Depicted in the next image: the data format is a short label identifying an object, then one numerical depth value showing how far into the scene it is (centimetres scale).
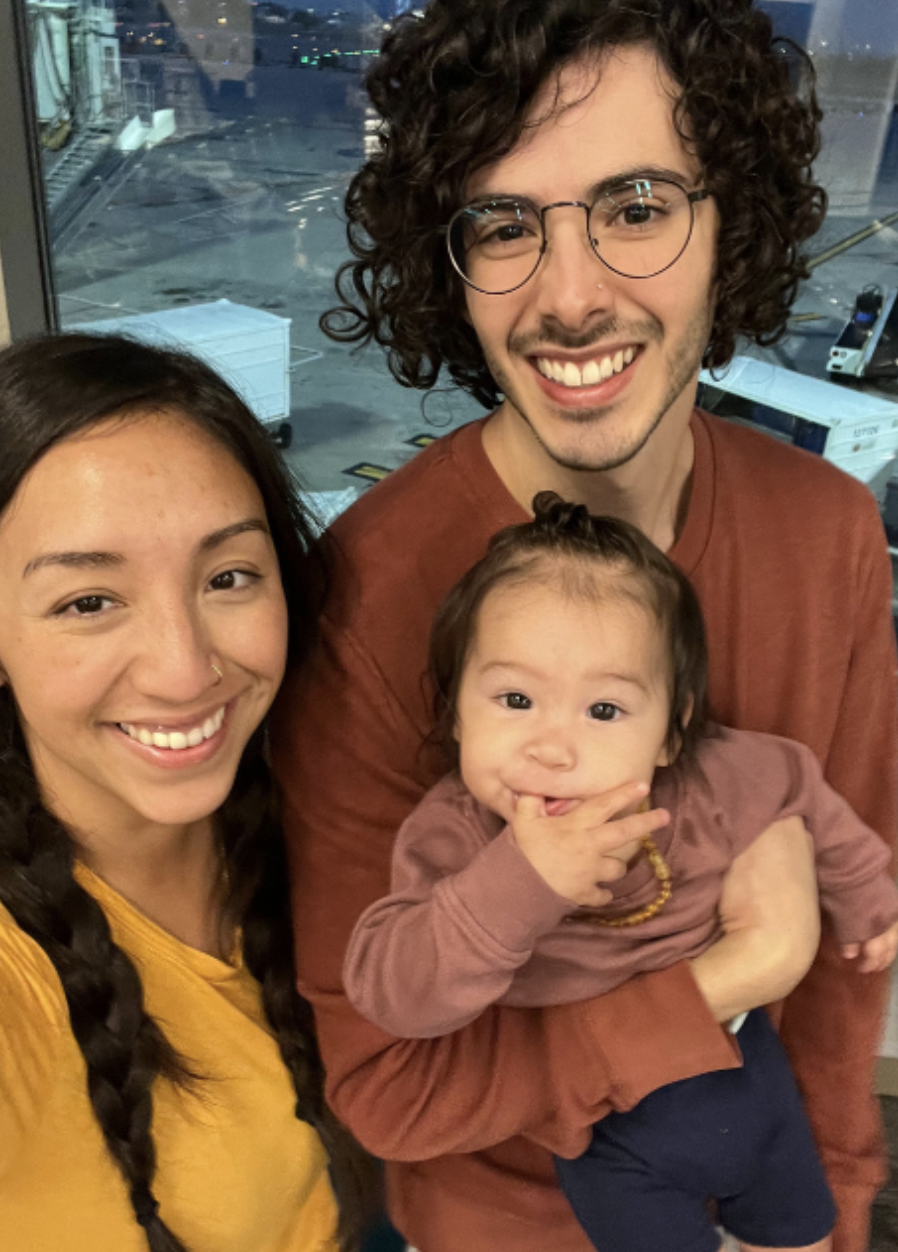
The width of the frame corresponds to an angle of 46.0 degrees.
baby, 98
